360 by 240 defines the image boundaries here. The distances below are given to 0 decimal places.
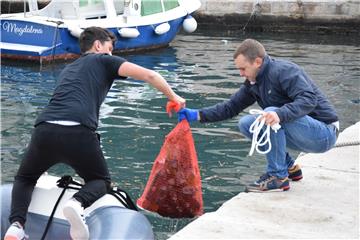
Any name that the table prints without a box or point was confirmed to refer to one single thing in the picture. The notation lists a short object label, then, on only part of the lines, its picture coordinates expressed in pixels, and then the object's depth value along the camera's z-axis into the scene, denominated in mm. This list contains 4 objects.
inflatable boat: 5943
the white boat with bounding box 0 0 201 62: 19527
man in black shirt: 5992
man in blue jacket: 6667
